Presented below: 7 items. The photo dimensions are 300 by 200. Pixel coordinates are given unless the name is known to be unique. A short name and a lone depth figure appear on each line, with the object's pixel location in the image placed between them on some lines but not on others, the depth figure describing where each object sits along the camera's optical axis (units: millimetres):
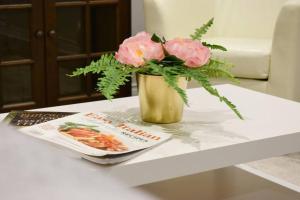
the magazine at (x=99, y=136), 1845
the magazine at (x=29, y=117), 2081
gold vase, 2112
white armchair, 3165
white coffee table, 1865
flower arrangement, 2068
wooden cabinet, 3577
